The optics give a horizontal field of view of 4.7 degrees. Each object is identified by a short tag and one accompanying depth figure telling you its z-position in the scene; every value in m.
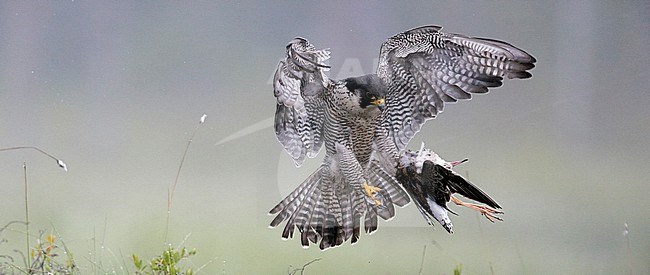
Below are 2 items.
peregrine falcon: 17.24
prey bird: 17.27
